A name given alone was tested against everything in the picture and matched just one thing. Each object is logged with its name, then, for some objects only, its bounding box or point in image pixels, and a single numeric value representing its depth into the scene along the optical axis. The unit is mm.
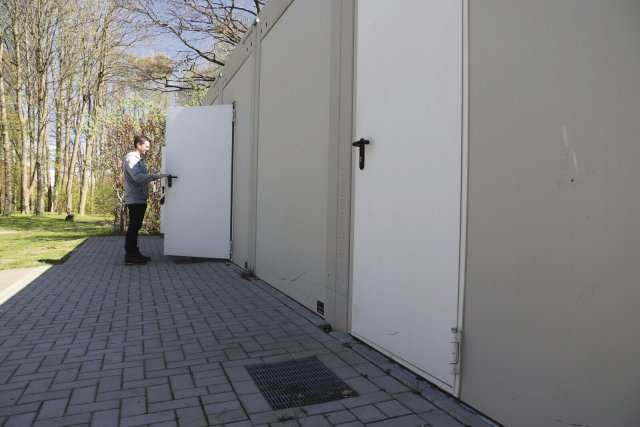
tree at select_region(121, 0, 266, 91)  15867
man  7039
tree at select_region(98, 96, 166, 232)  12344
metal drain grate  2600
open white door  7520
